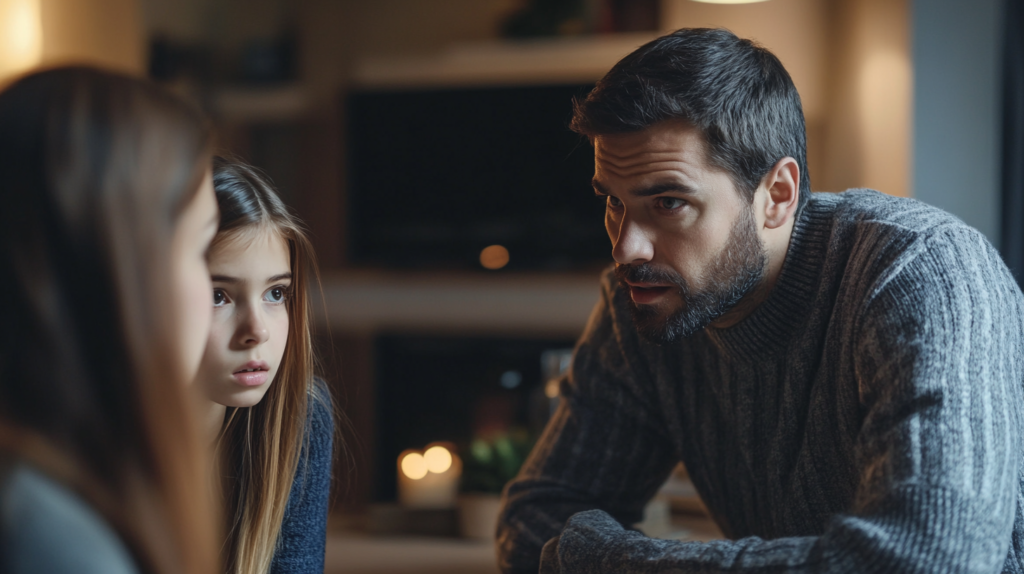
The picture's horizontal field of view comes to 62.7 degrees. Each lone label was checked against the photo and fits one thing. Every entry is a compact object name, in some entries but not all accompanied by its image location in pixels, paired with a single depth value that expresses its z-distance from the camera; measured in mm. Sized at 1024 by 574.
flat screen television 2947
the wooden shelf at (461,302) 2955
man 700
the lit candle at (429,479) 1476
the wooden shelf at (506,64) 2842
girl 872
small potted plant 1339
